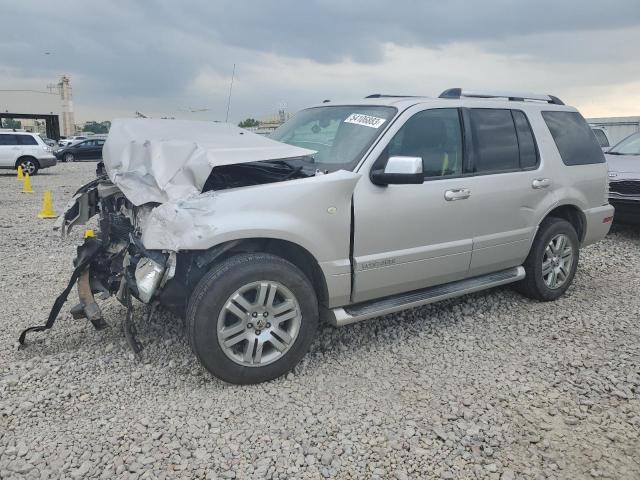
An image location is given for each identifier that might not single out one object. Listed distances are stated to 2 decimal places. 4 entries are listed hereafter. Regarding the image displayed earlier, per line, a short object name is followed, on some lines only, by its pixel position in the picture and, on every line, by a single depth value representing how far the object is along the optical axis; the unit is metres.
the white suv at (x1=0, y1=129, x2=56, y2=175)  18.75
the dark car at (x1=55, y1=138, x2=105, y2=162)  28.86
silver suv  3.15
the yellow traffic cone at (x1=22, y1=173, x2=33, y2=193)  13.71
